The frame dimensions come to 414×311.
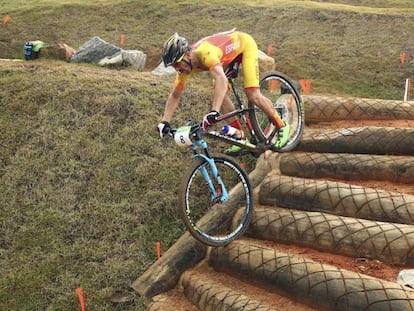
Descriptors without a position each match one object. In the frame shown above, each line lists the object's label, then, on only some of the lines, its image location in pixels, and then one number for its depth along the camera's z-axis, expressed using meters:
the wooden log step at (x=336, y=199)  5.57
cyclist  5.91
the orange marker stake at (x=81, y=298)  5.75
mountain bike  5.78
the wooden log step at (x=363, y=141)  6.83
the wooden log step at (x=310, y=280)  4.30
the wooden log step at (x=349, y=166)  6.38
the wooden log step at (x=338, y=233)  5.04
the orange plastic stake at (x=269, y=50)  14.86
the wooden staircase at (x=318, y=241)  4.86
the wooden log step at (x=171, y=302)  5.71
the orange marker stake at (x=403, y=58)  13.25
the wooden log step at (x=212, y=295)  5.08
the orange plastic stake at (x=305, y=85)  10.87
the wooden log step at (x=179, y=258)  6.02
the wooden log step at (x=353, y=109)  8.00
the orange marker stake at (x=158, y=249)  6.41
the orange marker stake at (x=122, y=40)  15.88
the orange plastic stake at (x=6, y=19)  18.06
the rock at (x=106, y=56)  12.79
